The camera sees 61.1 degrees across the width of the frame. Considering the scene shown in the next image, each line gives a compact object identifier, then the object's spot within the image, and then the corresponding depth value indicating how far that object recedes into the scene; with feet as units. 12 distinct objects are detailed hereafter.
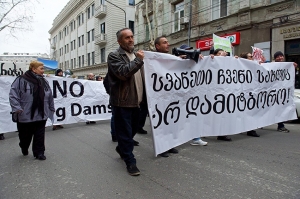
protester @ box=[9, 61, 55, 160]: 13.32
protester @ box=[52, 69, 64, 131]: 26.94
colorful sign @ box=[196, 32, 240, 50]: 47.65
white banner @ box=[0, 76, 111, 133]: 21.39
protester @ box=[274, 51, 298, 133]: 19.11
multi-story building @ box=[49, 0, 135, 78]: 107.04
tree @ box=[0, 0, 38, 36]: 58.29
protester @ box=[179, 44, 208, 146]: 15.31
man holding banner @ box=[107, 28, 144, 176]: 10.41
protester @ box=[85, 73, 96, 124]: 30.32
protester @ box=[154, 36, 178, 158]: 13.38
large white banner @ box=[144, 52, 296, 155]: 12.10
